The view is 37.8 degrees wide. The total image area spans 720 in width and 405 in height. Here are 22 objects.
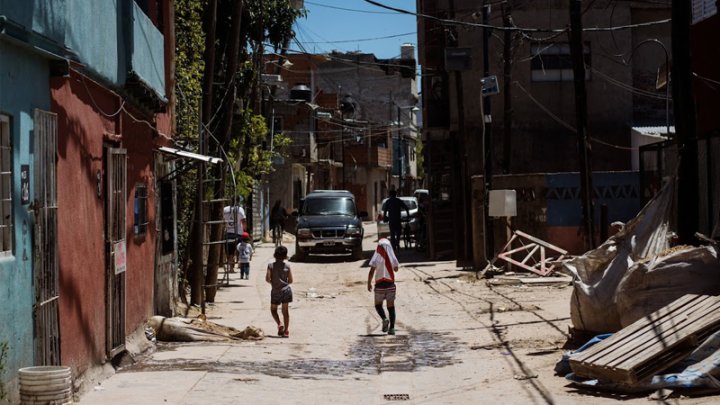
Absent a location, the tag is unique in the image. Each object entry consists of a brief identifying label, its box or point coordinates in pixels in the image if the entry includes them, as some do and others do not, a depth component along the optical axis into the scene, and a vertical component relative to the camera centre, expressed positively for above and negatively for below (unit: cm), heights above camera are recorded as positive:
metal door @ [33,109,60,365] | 888 -14
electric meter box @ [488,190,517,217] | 2491 +29
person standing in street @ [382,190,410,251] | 3391 +14
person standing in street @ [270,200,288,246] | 3944 +0
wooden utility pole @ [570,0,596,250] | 2044 +194
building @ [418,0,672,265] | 3350 +402
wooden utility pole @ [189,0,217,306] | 1791 +72
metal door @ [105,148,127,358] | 1222 -23
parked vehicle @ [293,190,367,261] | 3225 -36
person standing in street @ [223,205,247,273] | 2467 -14
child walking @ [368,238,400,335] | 1605 -82
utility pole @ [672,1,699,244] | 1327 +103
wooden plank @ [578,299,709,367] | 1059 -131
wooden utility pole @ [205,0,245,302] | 1930 +147
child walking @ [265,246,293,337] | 1600 -98
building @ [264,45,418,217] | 6075 +631
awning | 1605 +106
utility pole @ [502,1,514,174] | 2822 +294
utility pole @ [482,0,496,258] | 2612 +157
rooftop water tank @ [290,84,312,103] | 6512 +791
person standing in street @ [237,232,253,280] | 2466 -76
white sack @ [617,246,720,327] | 1191 -79
